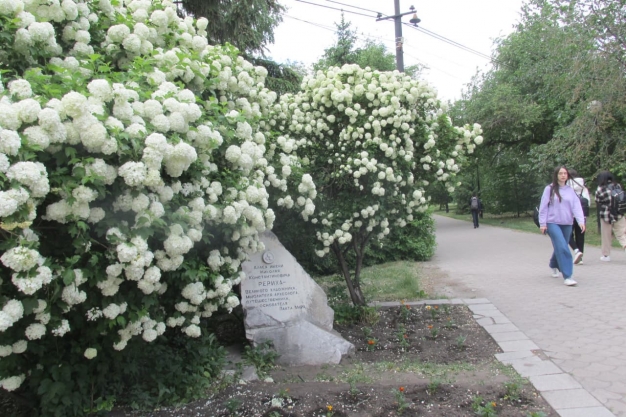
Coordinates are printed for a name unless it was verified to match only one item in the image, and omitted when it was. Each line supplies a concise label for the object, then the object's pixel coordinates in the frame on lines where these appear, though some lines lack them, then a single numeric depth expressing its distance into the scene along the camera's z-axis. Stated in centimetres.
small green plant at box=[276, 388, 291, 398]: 354
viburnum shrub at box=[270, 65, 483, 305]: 523
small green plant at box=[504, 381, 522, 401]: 347
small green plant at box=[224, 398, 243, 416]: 331
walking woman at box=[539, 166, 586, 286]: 750
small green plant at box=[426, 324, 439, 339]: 528
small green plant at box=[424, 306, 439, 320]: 601
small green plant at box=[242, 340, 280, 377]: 429
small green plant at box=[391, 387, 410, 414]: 333
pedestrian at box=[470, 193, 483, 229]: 2358
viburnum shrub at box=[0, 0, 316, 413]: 231
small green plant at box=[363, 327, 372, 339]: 529
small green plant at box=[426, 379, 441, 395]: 362
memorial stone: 456
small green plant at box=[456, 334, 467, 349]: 490
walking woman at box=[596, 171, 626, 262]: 934
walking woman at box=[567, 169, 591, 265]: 918
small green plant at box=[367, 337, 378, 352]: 495
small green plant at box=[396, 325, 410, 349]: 502
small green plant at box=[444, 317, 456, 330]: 560
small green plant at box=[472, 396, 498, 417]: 318
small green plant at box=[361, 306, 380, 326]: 582
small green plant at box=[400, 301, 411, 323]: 592
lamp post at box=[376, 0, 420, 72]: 1123
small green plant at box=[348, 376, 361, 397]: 356
